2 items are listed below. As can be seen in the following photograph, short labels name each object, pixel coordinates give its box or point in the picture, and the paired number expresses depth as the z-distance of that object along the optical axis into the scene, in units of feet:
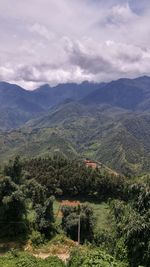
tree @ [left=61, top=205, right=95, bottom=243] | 184.44
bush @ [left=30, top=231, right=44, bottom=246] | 152.15
